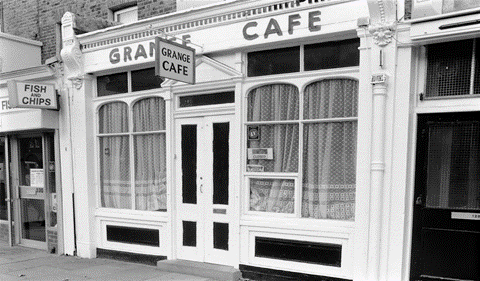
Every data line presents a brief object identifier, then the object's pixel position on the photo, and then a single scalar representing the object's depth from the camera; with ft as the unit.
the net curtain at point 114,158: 20.20
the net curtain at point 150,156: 18.94
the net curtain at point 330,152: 14.47
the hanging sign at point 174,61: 14.40
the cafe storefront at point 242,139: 13.75
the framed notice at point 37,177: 22.62
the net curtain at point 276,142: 15.66
